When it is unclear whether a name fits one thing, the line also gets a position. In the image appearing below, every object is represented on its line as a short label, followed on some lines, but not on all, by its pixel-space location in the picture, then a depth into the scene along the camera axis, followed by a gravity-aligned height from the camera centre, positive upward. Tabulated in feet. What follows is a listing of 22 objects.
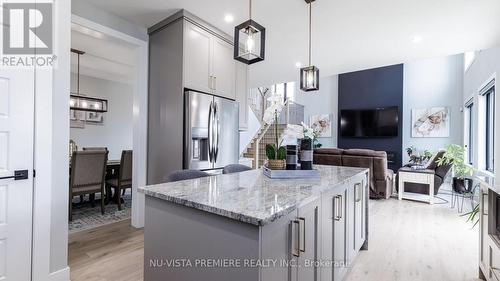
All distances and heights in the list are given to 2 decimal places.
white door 5.53 -0.73
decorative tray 6.02 -0.81
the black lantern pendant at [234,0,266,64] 6.14 +2.47
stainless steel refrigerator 9.36 +0.33
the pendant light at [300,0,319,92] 8.50 +2.15
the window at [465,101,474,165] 20.22 +1.09
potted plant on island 6.14 -0.12
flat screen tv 25.83 +2.07
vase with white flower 6.27 +0.07
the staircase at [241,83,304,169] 25.20 +2.25
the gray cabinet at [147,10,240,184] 9.44 +2.63
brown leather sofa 15.66 -1.41
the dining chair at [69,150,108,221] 11.43 -1.64
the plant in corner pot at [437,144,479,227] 14.21 -1.19
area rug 10.87 -3.75
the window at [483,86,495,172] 14.96 +1.15
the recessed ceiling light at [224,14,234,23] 9.70 +4.80
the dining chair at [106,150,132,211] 13.00 -2.00
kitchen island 3.25 -1.37
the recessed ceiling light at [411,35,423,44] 11.19 +4.72
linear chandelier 15.89 +2.47
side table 15.60 -2.35
